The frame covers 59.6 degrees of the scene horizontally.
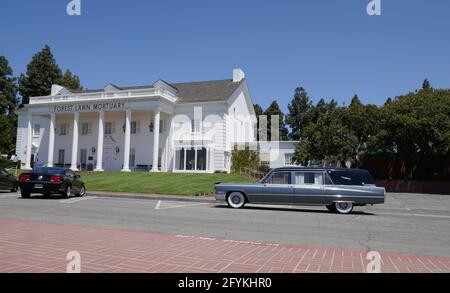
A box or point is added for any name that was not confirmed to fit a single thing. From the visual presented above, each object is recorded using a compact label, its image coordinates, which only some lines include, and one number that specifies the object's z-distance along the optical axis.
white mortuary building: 41.22
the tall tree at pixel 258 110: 75.12
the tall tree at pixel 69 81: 76.84
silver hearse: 14.62
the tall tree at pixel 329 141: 37.72
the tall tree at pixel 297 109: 78.88
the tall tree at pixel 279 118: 74.69
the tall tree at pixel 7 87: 76.75
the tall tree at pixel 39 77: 75.00
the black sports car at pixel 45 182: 17.98
